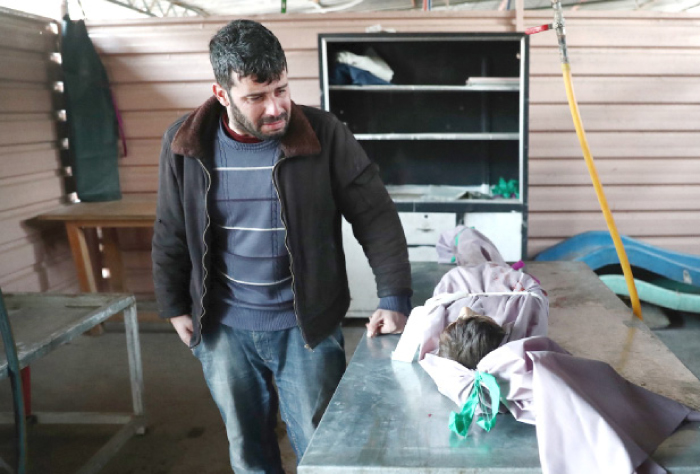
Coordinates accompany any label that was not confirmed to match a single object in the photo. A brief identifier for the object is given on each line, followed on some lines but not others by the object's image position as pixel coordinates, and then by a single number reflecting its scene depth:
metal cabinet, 3.88
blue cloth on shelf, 3.93
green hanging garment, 4.28
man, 1.68
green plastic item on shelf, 4.07
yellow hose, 2.13
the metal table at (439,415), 1.19
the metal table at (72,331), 2.14
